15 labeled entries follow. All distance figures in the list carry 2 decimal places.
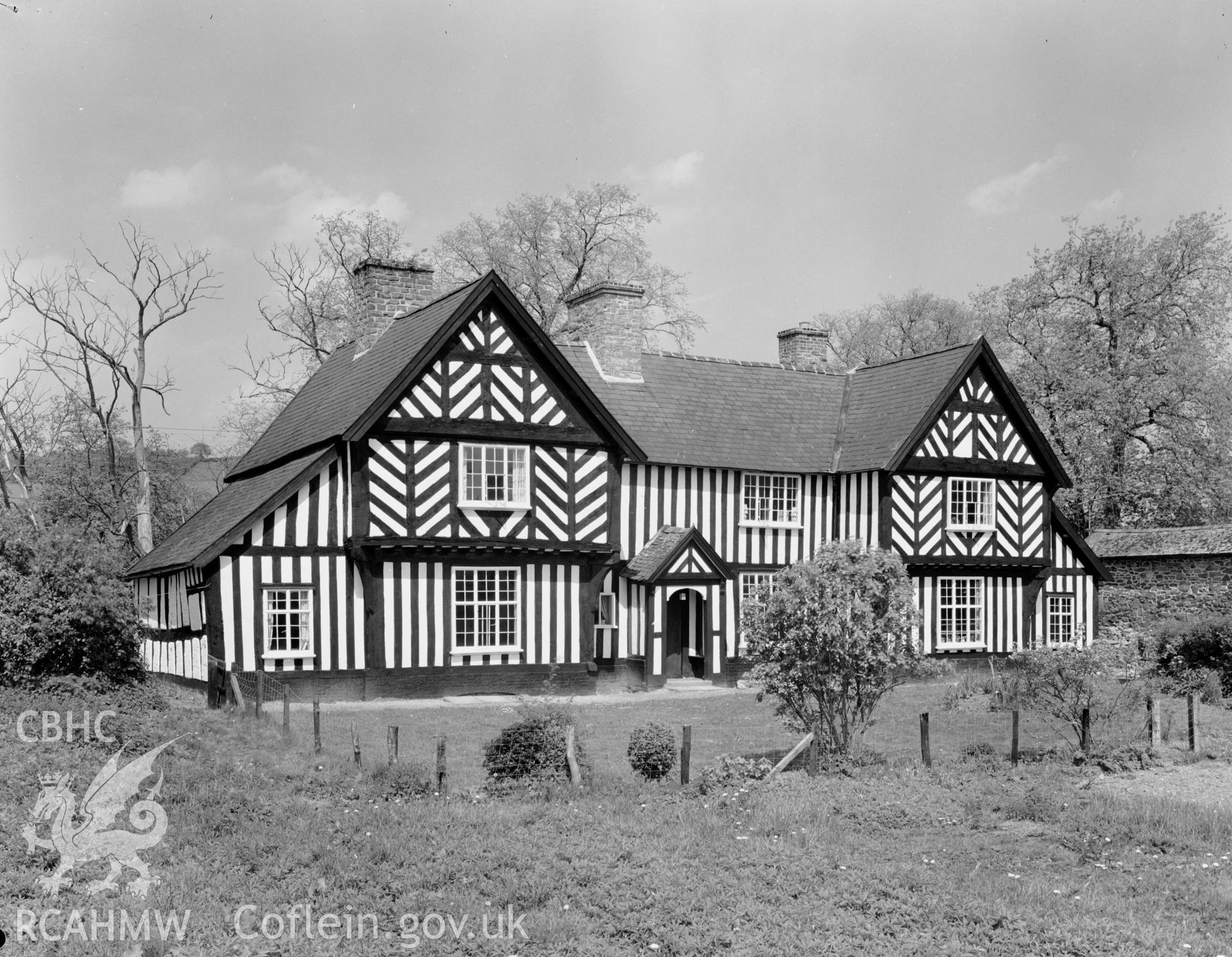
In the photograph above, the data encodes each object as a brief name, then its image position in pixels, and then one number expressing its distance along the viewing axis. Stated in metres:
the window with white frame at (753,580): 28.16
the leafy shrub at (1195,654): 23.19
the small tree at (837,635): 14.47
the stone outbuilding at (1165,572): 28.23
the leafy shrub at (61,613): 15.72
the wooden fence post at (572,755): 12.79
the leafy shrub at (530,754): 12.98
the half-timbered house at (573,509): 23.20
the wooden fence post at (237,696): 19.12
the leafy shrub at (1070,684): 15.37
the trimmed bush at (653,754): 13.59
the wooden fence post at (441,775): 12.52
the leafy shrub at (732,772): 13.18
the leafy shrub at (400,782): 12.39
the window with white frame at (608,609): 26.69
